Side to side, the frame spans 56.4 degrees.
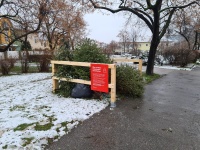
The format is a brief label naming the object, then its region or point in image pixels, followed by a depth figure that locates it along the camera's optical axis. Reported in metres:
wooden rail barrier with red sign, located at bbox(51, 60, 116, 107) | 4.61
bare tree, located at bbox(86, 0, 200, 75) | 10.52
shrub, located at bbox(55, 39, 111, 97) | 5.70
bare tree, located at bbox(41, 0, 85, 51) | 20.65
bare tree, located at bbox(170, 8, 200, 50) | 11.70
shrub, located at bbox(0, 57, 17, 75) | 11.46
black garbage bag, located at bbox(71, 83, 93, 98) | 5.39
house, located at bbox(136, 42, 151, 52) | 83.78
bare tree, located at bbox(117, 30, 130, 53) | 61.15
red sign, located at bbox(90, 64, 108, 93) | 4.71
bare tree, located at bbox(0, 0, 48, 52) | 12.80
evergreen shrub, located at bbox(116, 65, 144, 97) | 5.65
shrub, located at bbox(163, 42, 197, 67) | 17.69
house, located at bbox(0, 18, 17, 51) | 15.72
